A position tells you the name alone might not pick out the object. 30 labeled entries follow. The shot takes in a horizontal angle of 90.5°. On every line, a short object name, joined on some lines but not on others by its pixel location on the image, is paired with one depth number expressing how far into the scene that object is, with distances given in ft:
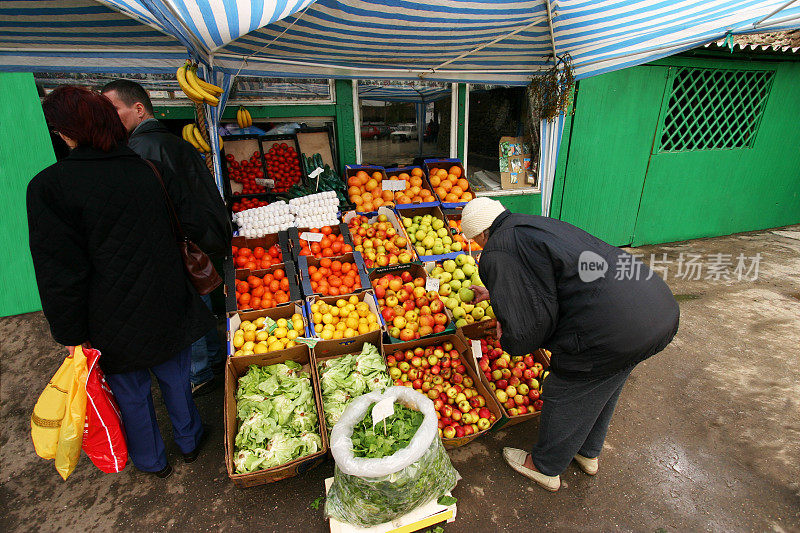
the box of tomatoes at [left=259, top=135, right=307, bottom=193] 15.60
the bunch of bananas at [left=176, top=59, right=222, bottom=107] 10.03
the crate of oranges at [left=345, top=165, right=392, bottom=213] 15.33
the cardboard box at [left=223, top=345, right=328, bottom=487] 7.66
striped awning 8.70
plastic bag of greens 6.45
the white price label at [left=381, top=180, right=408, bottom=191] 15.43
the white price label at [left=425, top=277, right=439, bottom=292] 11.43
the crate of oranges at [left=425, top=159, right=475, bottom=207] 16.22
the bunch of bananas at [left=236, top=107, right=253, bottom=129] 15.21
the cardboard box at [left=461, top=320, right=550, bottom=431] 9.13
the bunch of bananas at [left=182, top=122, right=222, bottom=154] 11.71
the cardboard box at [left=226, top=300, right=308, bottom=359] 10.14
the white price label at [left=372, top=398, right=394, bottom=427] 7.02
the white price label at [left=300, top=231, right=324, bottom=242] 12.24
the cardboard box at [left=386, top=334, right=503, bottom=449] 8.97
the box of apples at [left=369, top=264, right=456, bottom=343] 10.82
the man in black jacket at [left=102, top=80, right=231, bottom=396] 8.11
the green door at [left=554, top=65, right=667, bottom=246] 19.21
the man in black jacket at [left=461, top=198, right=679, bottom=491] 6.57
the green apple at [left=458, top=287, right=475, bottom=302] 11.62
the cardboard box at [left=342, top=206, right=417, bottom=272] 13.97
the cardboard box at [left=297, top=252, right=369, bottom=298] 11.36
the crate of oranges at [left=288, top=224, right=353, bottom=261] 12.52
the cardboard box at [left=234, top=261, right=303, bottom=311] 11.21
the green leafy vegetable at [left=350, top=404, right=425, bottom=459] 6.89
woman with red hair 6.15
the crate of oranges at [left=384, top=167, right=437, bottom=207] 15.71
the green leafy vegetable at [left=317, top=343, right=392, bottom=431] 9.06
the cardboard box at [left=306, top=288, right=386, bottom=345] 10.56
